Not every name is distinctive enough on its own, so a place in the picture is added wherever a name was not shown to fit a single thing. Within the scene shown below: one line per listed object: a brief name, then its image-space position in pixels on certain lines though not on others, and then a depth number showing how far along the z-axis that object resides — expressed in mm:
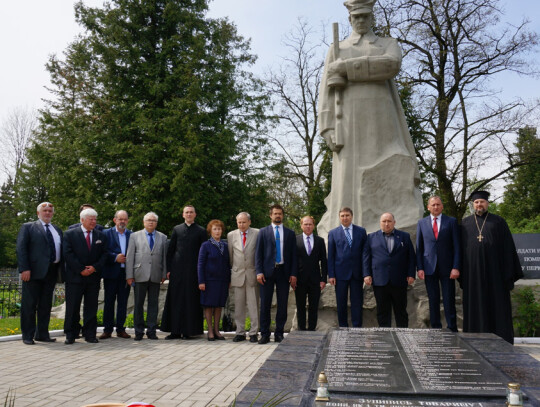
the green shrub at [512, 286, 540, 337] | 7176
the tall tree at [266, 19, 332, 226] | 21922
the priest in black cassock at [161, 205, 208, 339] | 7340
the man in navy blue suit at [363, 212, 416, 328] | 6180
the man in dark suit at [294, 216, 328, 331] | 6746
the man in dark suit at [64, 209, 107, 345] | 6980
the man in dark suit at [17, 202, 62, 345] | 6887
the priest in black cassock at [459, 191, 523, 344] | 5727
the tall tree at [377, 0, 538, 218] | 17406
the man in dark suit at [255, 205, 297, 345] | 6832
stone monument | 7375
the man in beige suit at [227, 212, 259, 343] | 7148
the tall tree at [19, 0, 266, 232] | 17297
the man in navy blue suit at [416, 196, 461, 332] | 6047
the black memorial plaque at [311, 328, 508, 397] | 2281
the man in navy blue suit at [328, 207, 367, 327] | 6434
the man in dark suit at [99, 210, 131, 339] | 7473
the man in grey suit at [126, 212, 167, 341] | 7418
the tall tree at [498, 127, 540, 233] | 17312
